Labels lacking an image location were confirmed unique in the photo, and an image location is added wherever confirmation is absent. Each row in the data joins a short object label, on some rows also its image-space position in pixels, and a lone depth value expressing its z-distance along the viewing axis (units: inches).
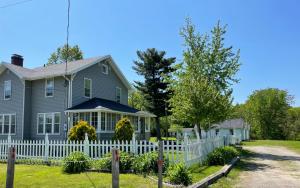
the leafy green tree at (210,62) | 1220.0
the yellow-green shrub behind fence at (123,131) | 828.6
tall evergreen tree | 1743.4
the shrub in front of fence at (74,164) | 483.2
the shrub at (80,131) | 725.3
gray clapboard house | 925.2
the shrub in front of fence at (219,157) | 605.9
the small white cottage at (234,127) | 2244.6
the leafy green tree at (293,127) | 2967.5
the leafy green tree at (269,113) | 3088.1
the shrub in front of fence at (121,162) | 472.1
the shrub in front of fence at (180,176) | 386.6
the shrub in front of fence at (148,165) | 452.1
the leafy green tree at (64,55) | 2084.2
